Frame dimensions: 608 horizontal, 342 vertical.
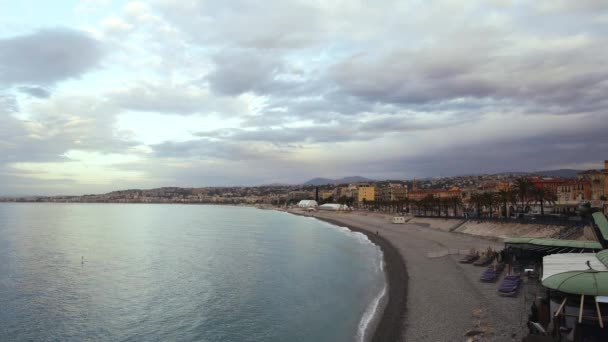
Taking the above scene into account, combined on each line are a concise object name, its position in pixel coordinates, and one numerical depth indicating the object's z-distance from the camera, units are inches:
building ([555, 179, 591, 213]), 3245.6
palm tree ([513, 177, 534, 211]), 2504.9
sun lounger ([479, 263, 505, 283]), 1089.5
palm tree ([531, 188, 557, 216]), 2413.9
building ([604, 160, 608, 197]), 2646.7
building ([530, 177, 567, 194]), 3543.3
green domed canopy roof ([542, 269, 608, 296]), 557.0
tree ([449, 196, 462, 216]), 3497.8
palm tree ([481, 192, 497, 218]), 2810.0
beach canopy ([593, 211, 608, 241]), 993.6
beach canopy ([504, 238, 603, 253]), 1020.5
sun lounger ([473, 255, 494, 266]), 1317.7
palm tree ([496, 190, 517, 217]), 2687.0
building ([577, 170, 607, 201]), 2731.3
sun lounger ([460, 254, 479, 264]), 1384.1
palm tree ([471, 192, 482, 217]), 2943.4
